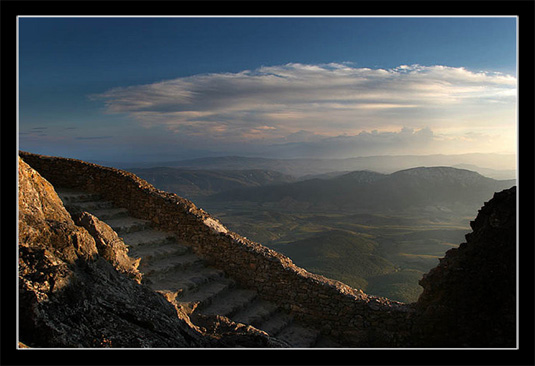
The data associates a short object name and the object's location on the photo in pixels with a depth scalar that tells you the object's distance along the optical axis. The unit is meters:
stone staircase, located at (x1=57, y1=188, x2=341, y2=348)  8.24
